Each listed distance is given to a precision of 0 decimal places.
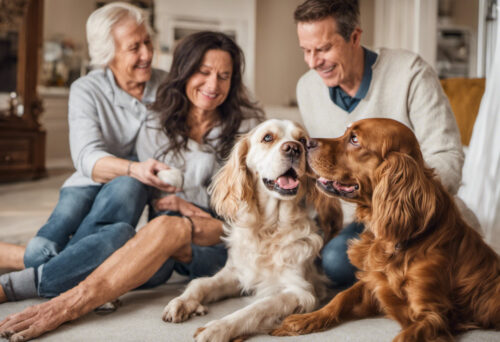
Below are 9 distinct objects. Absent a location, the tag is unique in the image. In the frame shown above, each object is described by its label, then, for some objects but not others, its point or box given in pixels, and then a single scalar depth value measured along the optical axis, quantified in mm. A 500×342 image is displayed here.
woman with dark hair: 2012
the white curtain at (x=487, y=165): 2109
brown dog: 1402
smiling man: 1969
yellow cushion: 2861
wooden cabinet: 5613
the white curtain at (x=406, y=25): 4750
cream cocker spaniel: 1791
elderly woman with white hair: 1780
